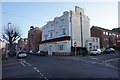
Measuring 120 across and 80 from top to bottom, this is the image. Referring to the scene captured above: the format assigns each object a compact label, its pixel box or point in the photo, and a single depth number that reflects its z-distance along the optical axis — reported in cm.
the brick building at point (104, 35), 2602
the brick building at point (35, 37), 3072
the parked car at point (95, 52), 1735
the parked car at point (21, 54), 1636
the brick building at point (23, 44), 4424
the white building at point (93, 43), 2071
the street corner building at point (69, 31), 1866
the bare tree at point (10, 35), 2086
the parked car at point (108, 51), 2025
